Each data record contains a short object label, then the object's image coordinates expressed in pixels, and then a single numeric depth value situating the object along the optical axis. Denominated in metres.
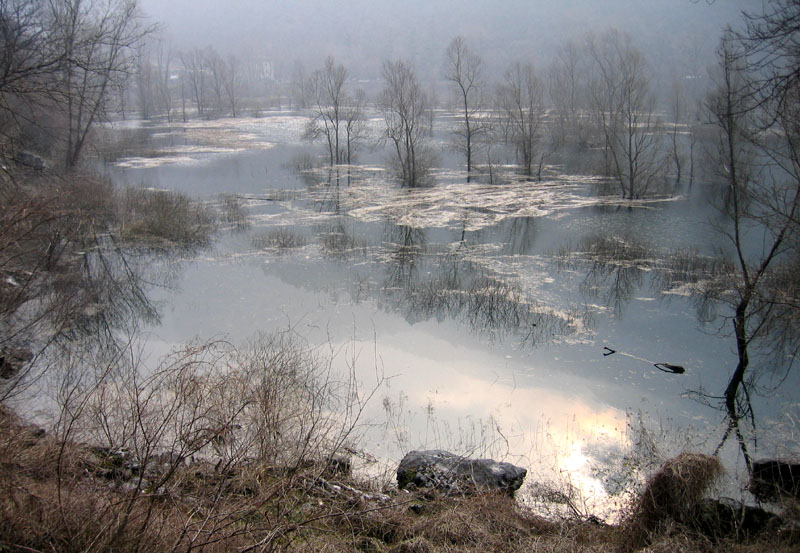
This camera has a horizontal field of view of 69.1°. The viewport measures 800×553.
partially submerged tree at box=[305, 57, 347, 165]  31.48
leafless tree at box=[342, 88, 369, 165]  32.69
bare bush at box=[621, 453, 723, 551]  4.91
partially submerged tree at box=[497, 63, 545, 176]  29.42
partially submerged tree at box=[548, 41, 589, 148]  37.06
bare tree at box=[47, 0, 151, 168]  20.30
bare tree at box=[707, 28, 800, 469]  8.88
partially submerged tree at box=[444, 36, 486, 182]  30.88
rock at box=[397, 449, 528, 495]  6.12
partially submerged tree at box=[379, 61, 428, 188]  26.44
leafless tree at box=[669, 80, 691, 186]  27.82
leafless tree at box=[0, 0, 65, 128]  7.12
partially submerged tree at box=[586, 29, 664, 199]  23.98
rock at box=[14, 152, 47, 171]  19.58
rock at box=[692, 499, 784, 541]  4.94
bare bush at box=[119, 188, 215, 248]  17.25
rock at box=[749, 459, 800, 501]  6.29
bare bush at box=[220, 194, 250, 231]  19.19
